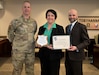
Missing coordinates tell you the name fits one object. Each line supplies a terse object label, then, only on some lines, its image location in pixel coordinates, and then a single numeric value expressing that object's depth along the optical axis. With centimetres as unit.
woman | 320
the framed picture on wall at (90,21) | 824
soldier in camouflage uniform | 347
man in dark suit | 312
